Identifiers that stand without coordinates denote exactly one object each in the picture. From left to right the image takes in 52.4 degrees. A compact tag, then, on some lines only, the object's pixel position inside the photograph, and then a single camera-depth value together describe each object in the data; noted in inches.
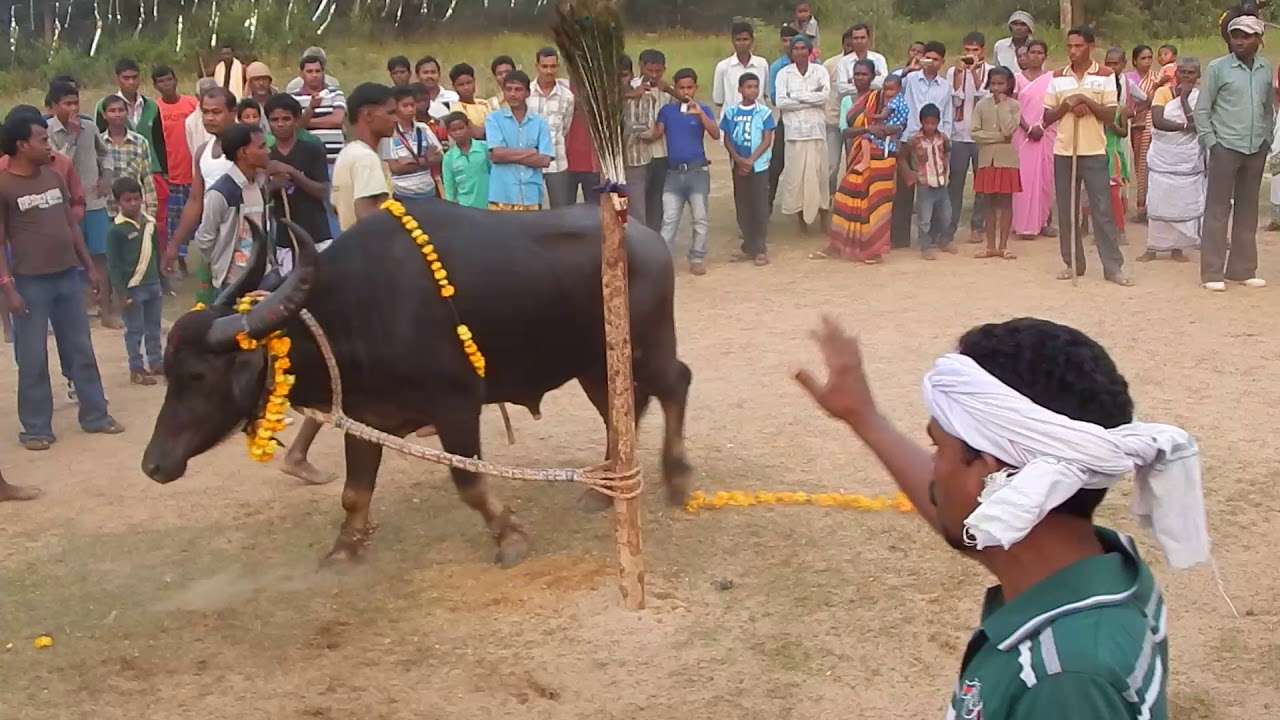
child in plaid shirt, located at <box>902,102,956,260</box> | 482.3
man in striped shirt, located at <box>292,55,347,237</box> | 408.5
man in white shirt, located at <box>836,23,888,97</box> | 519.8
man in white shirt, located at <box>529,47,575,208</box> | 449.4
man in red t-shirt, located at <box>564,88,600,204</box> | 467.8
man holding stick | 418.9
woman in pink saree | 491.5
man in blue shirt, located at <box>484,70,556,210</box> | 422.9
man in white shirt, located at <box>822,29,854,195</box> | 529.0
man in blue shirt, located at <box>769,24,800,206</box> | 517.1
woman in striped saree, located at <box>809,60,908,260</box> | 485.1
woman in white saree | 465.7
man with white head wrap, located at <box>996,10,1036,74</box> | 533.6
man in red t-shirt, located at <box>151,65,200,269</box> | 445.7
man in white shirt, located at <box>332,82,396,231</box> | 274.1
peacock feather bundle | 181.8
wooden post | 189.9
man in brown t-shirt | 288.2
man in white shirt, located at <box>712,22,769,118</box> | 512.7
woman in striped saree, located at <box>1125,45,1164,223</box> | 526.9
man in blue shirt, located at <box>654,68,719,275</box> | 468.8
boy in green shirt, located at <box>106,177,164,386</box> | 346.0
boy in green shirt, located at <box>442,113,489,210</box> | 422.9
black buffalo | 210.2
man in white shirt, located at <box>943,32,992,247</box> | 493.7
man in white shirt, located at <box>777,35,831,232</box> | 499.5
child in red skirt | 481.1
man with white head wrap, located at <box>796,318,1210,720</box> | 71.2
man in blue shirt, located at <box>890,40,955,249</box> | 493.0
